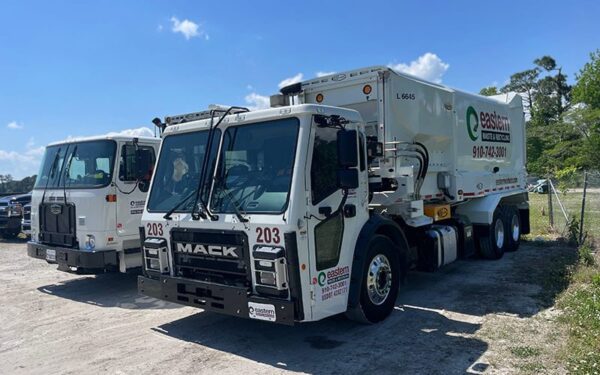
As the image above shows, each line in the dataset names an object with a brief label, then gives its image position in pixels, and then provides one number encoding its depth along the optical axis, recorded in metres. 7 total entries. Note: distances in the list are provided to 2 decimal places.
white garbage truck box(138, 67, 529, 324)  4.83
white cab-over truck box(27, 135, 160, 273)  7.87
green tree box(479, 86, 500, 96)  60.52
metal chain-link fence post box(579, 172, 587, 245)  10.30
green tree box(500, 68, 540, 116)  60.67
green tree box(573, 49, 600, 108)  44.53
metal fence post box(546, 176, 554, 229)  13.41
